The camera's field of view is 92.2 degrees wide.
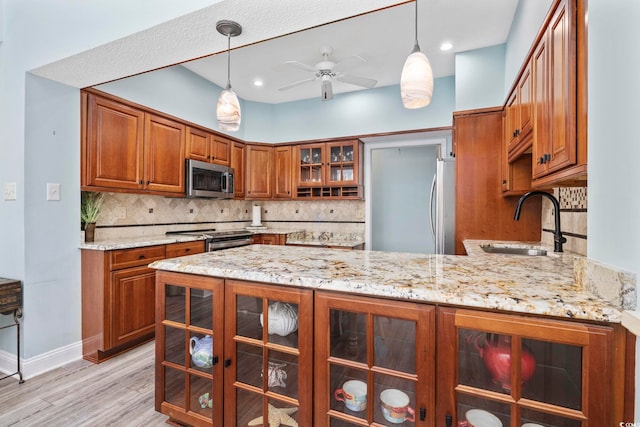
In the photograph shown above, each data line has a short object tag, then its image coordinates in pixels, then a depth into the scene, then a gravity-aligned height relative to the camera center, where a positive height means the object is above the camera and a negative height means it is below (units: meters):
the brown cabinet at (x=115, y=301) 2.40 -0.74
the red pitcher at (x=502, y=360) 0.92 -0.46
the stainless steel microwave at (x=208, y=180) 3.47 +0.36
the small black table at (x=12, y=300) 2.08 -0.63
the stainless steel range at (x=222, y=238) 3.40 -0.34
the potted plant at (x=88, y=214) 2.63 -0.04
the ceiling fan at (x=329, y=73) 3.05 +1.42
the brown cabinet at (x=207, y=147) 3.56 +0.78
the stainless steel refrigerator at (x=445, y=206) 3.09 +0.05
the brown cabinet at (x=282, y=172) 4.52 +0.56
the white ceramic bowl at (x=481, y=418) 0.96 -0.66
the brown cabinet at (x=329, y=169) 4.20 +0.59
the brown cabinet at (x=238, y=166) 4.24 +0.62
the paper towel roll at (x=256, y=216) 4.90 -0.09
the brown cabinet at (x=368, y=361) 0.86 -0.52
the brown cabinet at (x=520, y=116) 1.86 +0.66
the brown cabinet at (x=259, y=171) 4.44 +0.57
